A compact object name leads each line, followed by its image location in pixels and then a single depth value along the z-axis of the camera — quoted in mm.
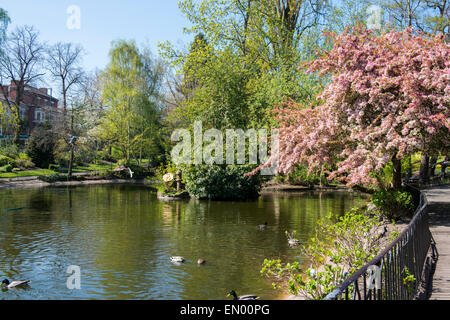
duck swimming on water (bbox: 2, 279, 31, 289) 8430
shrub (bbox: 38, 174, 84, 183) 34781
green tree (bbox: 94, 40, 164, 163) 45562
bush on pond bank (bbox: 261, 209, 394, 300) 6311
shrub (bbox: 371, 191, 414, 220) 13828
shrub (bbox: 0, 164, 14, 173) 36159
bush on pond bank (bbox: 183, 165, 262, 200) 24859
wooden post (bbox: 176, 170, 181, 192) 27031
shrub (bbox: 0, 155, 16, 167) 37972
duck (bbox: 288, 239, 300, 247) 12414
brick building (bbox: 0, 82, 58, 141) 61406
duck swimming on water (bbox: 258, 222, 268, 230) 15242
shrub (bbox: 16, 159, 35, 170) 39516
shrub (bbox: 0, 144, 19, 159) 40406
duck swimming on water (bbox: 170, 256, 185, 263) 10512
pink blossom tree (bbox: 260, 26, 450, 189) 12195
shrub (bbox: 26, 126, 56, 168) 41188
